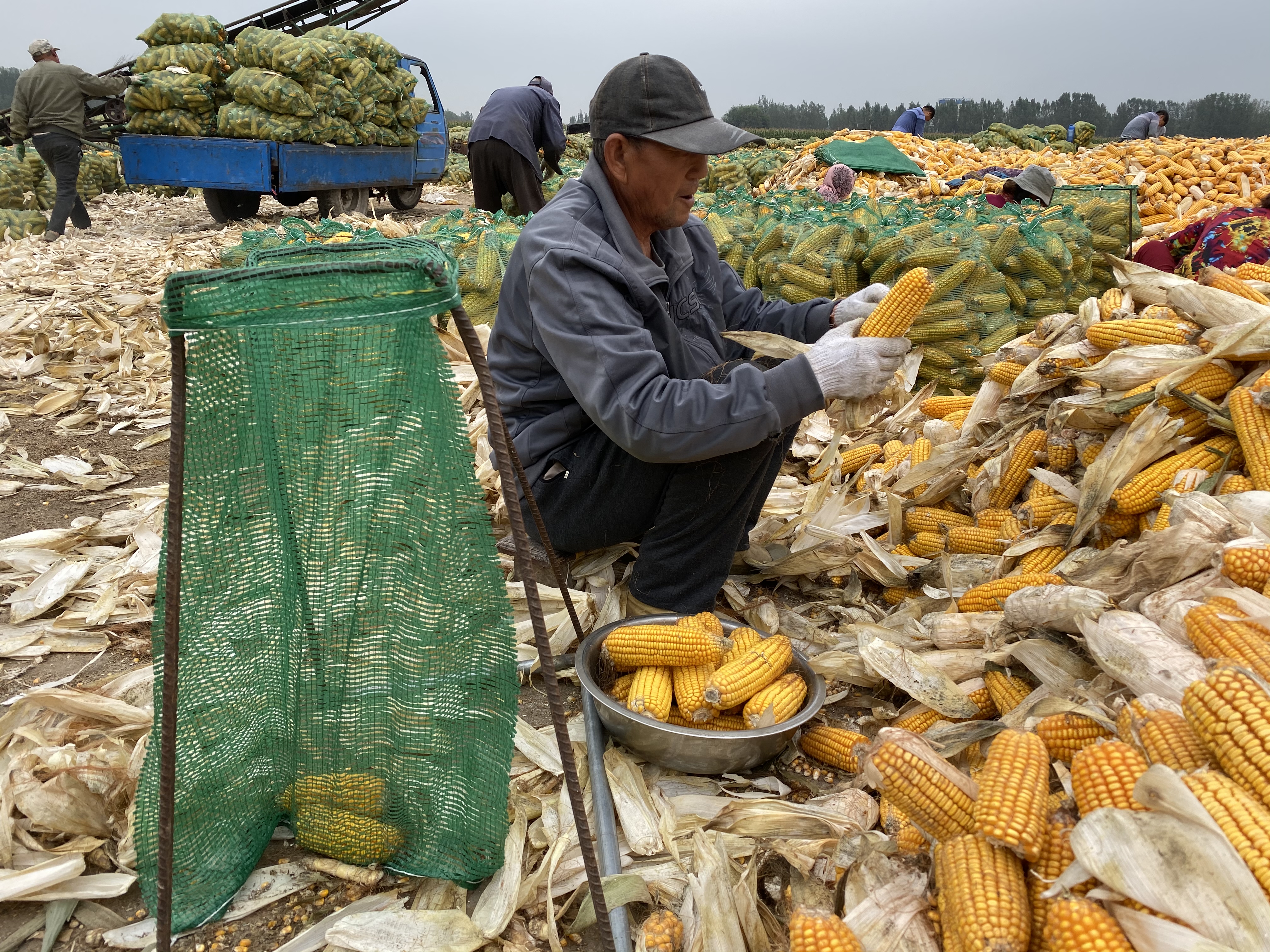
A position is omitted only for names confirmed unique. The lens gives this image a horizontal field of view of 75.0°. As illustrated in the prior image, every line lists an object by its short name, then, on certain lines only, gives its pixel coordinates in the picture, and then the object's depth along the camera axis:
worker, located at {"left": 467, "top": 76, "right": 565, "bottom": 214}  9.40
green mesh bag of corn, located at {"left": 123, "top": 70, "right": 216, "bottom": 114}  11.91
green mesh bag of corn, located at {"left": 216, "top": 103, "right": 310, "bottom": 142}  12.06
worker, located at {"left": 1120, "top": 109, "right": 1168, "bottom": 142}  19.28
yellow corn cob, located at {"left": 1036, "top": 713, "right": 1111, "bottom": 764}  1.89
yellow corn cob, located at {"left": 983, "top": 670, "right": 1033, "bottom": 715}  2.36
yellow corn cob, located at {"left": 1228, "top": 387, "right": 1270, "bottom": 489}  2.55
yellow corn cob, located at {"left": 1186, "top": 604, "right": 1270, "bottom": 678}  1.75
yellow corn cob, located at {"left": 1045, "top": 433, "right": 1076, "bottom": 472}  3.31
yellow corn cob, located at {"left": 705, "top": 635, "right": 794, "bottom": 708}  2.41
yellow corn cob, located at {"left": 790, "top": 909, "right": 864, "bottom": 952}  1.52
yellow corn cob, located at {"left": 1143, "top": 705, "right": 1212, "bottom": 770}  1.59
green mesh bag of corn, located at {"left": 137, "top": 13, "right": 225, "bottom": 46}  12.43
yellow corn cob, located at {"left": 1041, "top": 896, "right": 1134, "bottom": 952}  1.33
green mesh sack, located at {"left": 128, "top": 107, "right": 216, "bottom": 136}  12.11
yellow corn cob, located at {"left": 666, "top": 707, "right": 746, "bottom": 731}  2.52
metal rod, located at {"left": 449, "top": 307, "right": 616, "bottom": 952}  1.78
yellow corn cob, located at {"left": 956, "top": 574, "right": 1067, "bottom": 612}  2.74
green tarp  12.48
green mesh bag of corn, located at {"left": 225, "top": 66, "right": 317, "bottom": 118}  12.02
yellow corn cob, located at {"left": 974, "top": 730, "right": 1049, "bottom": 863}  1.53
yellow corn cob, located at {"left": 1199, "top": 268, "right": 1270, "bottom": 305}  3.27
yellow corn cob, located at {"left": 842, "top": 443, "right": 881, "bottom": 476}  4.37
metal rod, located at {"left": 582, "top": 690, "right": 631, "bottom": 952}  1.96
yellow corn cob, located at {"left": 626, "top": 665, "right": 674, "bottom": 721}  2.44
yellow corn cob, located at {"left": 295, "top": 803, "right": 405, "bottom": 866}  2.15
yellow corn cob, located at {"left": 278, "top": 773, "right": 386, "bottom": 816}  2.12
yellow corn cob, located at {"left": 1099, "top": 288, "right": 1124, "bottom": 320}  3.77
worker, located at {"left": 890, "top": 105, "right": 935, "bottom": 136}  17.41
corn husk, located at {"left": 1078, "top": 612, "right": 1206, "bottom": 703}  1.85
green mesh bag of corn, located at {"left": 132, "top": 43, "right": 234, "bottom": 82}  12.21
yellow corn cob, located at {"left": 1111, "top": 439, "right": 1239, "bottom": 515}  2.78
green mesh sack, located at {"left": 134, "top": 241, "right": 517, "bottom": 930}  1.71
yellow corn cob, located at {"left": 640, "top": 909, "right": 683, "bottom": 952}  1.87
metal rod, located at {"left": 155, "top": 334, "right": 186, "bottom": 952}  1.59
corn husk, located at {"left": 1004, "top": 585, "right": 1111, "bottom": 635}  2.23
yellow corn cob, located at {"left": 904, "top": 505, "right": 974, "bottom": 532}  3.63
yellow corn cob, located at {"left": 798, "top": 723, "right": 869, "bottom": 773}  2.50
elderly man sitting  2.53
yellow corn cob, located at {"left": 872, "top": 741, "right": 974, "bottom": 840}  1.68
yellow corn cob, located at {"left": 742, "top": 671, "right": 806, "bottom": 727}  2.44
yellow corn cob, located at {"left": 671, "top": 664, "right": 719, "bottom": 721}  2.45
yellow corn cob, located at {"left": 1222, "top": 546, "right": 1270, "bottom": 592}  2.07
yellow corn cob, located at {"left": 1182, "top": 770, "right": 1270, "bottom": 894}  1.32
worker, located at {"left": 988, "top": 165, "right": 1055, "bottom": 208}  9.05
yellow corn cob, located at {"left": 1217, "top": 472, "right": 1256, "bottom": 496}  2.62
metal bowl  2.36
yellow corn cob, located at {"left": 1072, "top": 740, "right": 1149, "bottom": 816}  1.51
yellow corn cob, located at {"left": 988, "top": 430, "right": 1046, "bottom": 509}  3.44
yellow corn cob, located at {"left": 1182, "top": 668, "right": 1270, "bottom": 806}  1.46
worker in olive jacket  11.54
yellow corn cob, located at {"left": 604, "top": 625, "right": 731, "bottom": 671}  2.55
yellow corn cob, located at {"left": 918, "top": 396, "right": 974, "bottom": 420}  4.32
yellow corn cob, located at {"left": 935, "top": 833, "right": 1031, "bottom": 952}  1.44
